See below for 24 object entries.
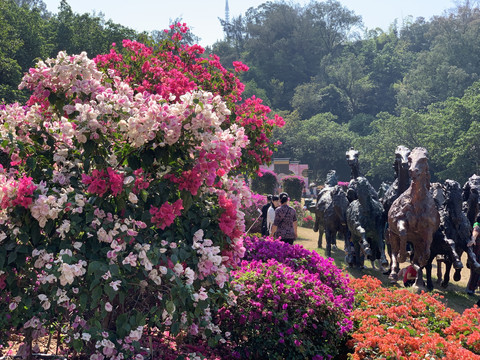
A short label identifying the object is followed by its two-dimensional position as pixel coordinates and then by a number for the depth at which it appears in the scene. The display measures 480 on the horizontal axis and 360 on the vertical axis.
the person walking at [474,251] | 10.55
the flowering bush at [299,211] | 23.56
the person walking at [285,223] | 10.49
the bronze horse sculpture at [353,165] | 13.71
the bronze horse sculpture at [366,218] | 12.02
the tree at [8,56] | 24.17
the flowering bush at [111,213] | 3.86
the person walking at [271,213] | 11.53
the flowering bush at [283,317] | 5.70
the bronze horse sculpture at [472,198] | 11.72
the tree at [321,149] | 57.09
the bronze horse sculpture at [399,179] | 11.55
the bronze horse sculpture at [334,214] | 13.91
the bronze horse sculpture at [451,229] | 10.95
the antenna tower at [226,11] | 126.69
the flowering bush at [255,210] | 17.44
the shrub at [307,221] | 23.52
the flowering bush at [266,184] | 29.50
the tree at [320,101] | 73.62
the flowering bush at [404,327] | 5.14
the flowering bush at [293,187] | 29.83
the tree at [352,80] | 74.94
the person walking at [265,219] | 12.72
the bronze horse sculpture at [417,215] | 9.88
